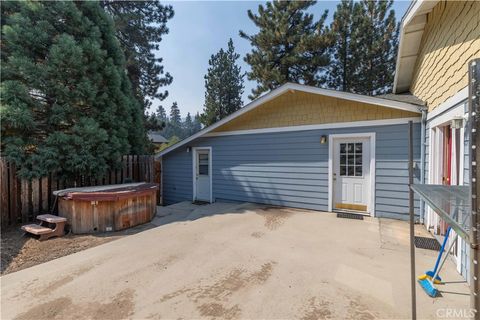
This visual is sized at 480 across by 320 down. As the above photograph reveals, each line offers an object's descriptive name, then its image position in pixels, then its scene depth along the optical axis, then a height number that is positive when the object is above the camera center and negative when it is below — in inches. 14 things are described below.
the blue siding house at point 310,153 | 207.5 +4.4
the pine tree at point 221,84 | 745.0 +233.3
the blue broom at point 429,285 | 93.6 -53.4
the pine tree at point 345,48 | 508.1 +243.6
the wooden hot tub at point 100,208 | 189.0 -42.8
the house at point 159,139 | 1192.9 +93.4
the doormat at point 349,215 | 212.8 -54.4
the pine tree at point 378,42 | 496.1 +245.7
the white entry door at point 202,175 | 328.5 -25.2
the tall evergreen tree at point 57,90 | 217.2 +67.0
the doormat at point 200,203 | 312.9 -62.7
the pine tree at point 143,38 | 486.6 +258.6
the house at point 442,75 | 107.6 +47.5
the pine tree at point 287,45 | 510.0 +249.8
